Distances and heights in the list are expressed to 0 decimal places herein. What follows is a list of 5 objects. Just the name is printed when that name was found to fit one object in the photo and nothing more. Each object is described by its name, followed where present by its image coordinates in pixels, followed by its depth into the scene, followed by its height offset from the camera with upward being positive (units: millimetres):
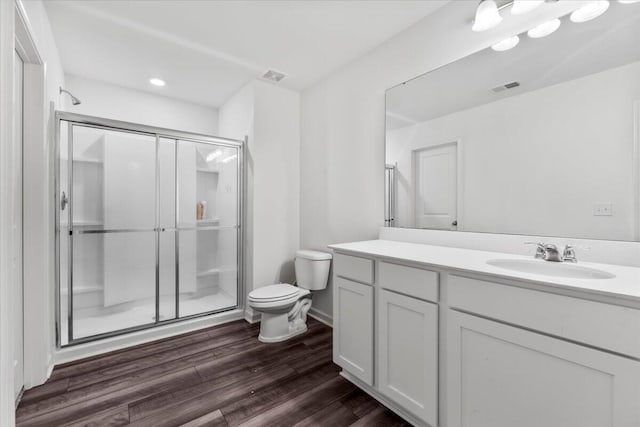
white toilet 2301 -737
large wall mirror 1227 +416
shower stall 2158 -125
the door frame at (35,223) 1688 -65
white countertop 878 -229
